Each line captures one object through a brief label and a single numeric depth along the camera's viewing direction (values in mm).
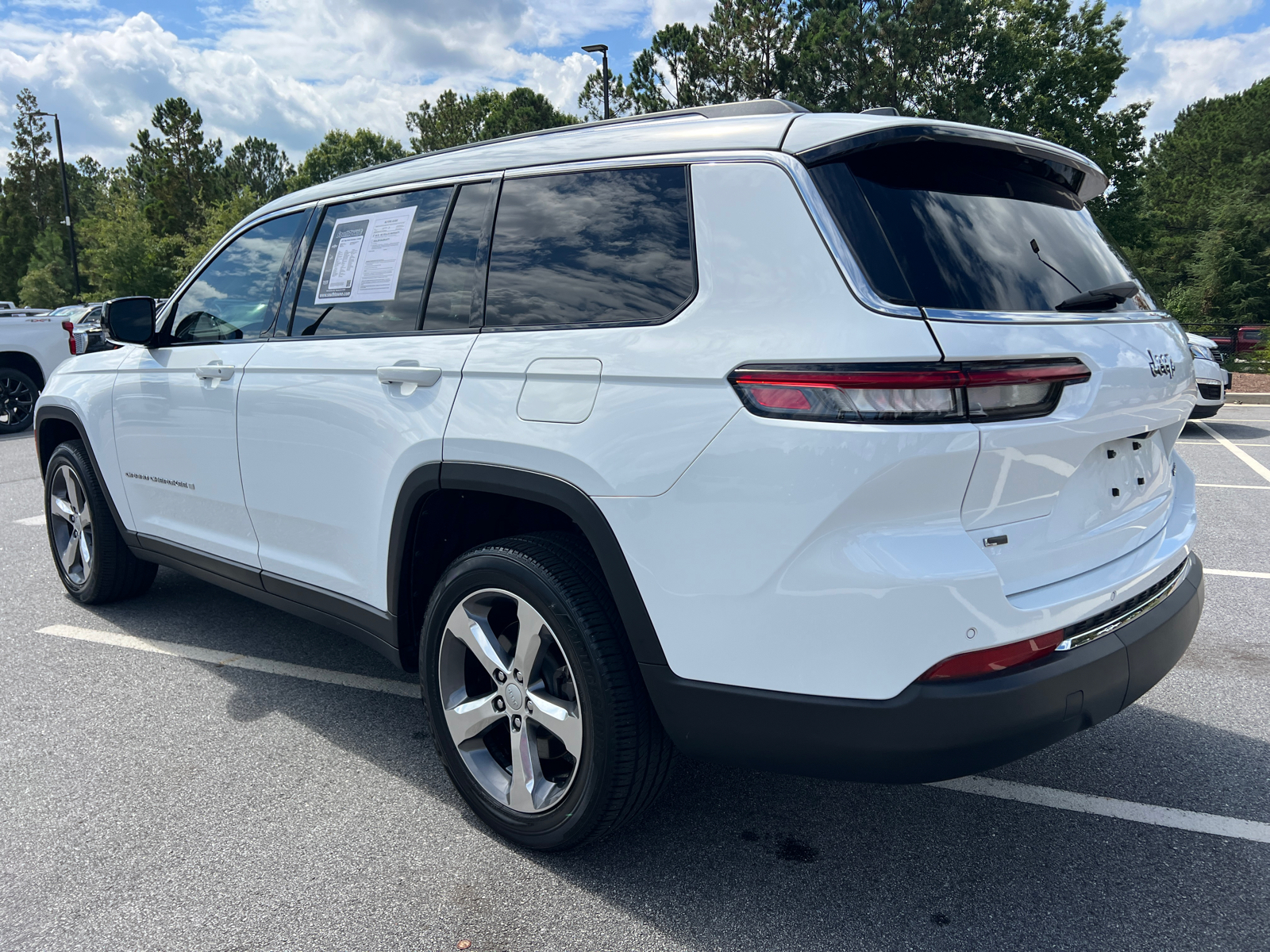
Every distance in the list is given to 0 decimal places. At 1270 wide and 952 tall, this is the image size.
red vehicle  22266
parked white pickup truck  12008
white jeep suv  1890
